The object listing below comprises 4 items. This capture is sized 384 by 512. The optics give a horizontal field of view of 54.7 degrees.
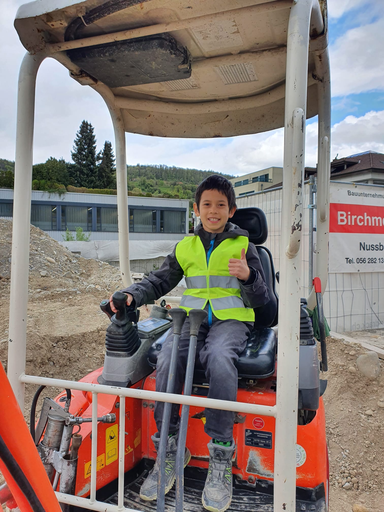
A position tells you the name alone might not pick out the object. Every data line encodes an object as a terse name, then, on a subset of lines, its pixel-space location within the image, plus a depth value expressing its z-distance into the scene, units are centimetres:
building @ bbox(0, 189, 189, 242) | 2511
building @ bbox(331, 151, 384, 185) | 2394
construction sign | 547
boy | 161
